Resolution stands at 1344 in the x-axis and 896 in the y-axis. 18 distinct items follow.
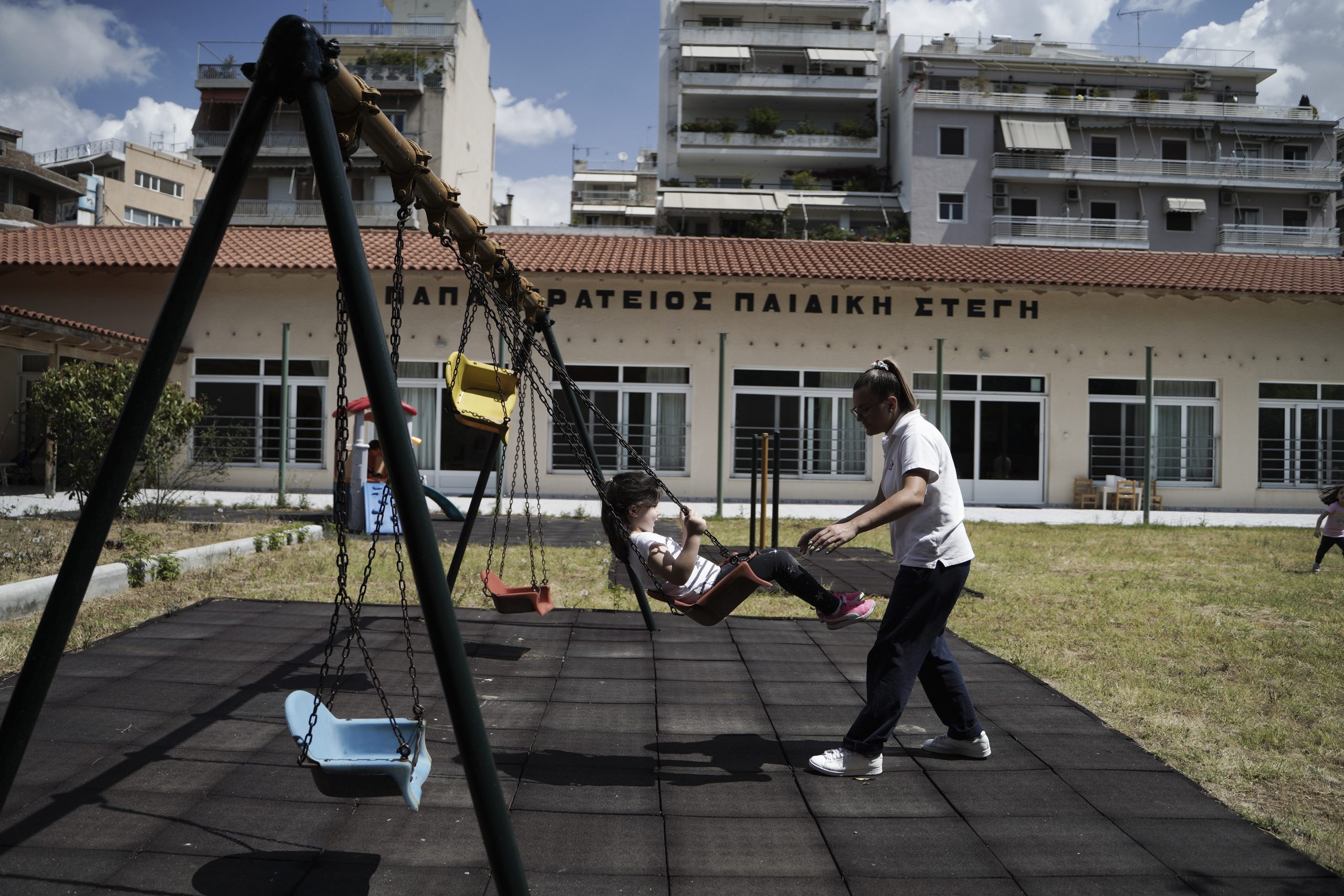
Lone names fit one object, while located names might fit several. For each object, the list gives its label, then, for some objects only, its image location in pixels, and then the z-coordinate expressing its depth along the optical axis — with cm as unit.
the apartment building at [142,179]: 5378
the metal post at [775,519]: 920
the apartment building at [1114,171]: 3759
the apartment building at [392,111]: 3828
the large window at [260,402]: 1772
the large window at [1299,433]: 1853
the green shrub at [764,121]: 4347
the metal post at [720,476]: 1413
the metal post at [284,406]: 1449
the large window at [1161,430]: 1834
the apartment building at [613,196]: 6194
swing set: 230
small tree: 952
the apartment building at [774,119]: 4181
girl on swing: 391
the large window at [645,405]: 1798
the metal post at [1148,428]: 1451
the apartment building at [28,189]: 4378
